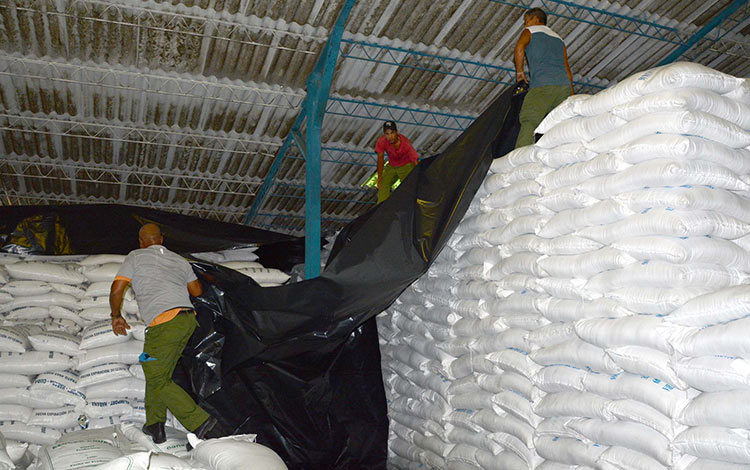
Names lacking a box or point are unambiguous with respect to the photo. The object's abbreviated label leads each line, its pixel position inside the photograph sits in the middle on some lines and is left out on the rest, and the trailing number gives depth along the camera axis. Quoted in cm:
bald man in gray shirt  388
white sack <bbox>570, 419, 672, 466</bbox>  246
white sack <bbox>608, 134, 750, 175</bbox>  267
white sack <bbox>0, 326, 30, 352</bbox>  429
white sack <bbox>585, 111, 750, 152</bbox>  268
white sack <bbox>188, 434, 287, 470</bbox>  279
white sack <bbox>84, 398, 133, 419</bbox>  436
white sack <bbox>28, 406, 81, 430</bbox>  423
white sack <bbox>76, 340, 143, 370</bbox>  443
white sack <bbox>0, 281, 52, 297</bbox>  473
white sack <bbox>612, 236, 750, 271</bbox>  258
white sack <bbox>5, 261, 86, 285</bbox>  484
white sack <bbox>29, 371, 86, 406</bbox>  430
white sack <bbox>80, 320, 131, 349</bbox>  452
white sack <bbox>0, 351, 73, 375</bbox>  427
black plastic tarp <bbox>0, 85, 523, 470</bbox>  413
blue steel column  593
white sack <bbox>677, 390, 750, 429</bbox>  209
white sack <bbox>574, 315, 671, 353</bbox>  251
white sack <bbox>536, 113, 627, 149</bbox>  307
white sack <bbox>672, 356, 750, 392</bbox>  214
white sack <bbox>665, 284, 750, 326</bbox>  219
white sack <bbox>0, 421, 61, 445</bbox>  413
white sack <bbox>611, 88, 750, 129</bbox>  271
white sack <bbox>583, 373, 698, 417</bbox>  244
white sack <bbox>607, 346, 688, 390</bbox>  245
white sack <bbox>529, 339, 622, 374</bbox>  281
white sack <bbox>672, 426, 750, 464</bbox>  209
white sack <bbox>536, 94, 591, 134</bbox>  337
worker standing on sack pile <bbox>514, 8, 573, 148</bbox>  409
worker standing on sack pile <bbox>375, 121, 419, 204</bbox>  648
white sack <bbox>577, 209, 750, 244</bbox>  259
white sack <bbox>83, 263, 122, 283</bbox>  501
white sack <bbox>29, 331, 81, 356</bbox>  442
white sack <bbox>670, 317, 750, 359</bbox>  212
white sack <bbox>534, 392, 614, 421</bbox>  280
